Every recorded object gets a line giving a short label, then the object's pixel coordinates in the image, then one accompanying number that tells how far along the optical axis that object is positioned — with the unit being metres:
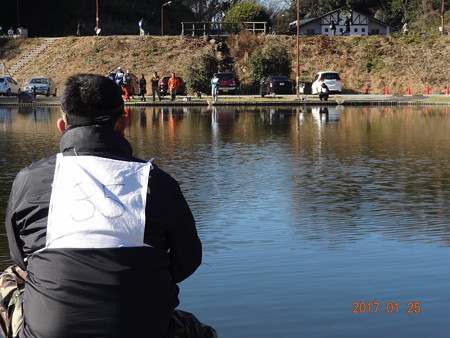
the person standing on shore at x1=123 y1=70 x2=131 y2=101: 46.88
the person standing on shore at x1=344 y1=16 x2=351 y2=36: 81.44
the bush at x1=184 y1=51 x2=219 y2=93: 59.47
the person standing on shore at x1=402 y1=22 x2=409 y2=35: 76.47
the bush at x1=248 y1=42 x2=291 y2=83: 63.44
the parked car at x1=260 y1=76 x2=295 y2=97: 56.16
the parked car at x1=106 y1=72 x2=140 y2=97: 54.88
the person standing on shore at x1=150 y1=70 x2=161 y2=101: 48.25
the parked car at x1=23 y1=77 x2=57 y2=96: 55.14
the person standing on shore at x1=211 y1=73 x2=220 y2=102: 48.03
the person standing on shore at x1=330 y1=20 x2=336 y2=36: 80.36
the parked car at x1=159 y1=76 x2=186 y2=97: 54.09
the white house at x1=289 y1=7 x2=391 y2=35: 88.44
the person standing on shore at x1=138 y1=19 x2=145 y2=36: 74.34
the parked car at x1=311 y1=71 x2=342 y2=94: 53.50
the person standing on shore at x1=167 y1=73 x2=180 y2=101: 49.11
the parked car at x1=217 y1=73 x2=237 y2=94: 56.16
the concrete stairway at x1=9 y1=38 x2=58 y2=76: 70.44
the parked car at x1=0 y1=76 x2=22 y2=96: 56.19
